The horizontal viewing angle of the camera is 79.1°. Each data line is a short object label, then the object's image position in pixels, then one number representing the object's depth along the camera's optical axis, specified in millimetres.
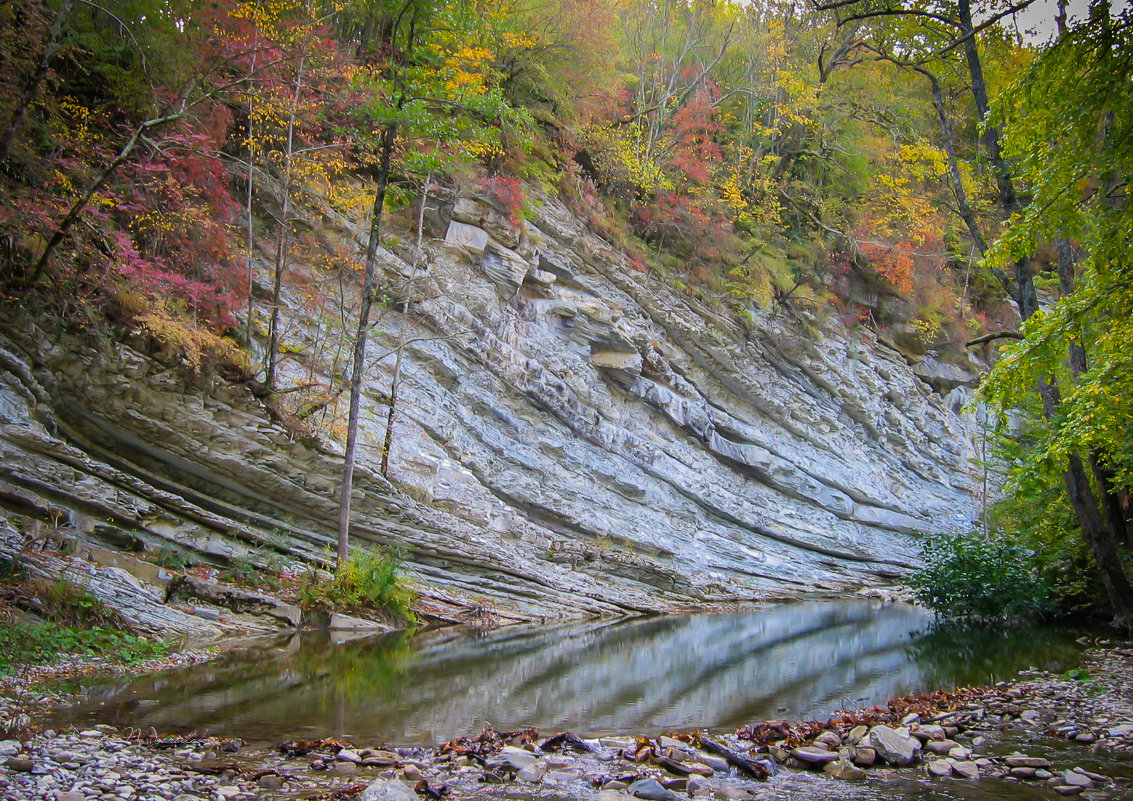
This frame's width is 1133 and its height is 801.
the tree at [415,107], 12562
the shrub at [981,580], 14289
